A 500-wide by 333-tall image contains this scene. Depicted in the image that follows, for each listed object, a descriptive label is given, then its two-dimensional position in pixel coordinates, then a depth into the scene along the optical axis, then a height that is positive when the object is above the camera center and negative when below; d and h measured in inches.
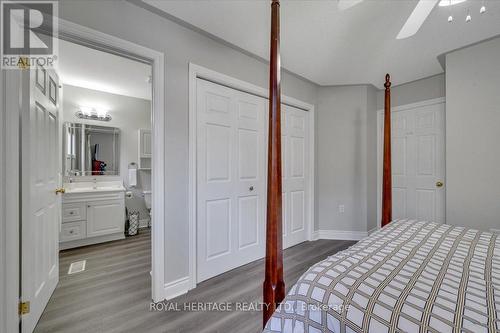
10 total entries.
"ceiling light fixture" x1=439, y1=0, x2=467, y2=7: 72.5 +52.6
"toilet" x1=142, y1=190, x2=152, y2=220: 165.2 -23.8
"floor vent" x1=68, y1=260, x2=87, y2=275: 96.3 -44.3
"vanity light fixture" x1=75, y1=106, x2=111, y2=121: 143.7 +34.1
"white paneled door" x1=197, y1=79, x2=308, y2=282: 89.1 -4.8
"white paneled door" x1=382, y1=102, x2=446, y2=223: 123.7 +1.9
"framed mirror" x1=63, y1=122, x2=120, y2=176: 140.3 +10.7
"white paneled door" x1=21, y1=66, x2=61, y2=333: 55.3 -7.0
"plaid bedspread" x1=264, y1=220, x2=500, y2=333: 27.8 -18.2
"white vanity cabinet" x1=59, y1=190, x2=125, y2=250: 122.3 -29.4
